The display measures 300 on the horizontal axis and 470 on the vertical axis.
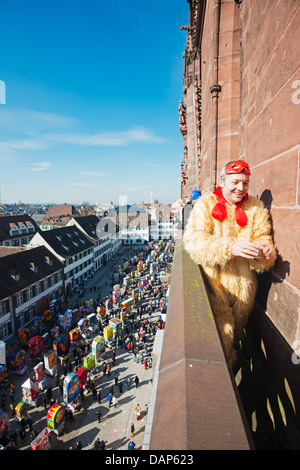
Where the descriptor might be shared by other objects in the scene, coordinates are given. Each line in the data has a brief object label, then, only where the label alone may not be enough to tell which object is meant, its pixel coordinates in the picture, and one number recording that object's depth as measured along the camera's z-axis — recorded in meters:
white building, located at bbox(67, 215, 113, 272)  42.59
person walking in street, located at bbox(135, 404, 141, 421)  13.23
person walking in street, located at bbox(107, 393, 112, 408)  14.23
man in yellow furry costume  2.77
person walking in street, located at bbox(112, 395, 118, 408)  14.24
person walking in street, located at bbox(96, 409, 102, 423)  13.19
